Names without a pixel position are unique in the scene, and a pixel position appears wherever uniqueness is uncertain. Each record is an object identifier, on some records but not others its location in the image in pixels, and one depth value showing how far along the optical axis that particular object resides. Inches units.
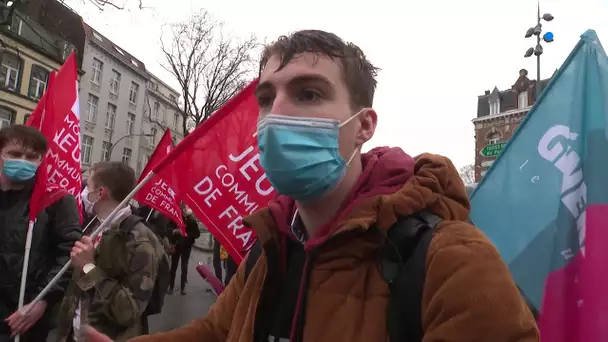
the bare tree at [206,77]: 798.5
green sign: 232.2
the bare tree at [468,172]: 2194.6
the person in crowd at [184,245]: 373.1
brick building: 1779.0
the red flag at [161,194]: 125.7
